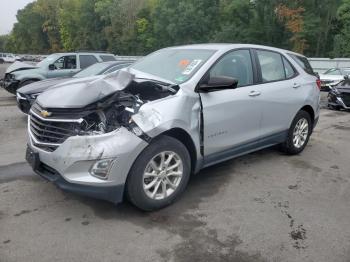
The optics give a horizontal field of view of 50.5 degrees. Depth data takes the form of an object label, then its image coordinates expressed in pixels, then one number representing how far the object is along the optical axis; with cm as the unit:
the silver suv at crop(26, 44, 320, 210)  344
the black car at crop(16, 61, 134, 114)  734
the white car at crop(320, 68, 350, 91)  1816
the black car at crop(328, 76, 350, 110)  1182
